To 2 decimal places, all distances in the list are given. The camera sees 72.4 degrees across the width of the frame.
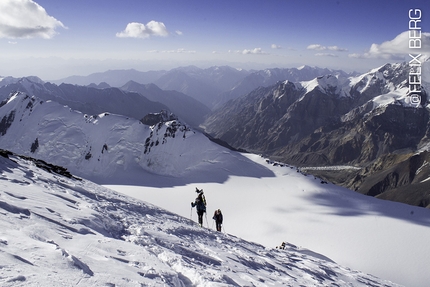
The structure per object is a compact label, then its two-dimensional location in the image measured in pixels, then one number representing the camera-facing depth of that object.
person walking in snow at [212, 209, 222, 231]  22.06
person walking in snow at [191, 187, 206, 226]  20.91
